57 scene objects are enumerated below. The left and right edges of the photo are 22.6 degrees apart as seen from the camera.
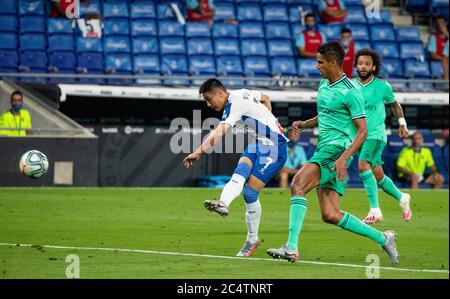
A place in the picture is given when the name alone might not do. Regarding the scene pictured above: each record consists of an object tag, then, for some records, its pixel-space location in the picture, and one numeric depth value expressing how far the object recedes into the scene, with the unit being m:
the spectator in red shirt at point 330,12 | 29.19
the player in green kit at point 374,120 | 14.96
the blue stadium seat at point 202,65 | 26.48
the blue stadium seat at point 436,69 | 29.25
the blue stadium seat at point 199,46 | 26.83
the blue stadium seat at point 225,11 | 28.28
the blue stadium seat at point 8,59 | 24.55
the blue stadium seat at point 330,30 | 28.64
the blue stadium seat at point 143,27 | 26.80
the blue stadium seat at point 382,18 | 30.00
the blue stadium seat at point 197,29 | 27.15
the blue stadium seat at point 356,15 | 29.95
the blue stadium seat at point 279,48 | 27.77
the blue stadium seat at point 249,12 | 28.51
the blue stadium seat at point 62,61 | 25.03
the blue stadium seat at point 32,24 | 25.53
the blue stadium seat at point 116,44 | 26.00
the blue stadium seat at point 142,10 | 27.17
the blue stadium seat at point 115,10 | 26.77
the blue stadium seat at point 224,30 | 27.56
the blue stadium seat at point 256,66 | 27.23
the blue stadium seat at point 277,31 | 28.30
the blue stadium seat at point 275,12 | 28.72
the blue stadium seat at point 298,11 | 28.95
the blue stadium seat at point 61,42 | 25.38
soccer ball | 15.09
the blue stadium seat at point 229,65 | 26.86
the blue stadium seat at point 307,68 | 27.34
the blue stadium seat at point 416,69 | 29.05
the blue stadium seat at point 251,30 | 27.97
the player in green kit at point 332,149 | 10.86
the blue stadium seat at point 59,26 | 25.70
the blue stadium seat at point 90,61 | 25.30
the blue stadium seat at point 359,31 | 29.28
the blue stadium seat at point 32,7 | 25.91
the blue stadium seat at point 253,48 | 27.61
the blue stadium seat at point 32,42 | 25.11
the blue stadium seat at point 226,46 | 27.20
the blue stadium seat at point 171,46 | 26.64
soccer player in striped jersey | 12.04
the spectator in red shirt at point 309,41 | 27.47
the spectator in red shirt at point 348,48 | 25.49
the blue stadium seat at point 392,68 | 28.73
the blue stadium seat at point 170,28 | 27.00
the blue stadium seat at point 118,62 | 25.67
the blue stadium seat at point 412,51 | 29.66
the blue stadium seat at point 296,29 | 28.36
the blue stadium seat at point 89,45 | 25.58
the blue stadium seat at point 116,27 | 26.45
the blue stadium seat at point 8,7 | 25.70
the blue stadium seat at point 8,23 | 25.30
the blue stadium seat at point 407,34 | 30.12
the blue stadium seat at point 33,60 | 24.78
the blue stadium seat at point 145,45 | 26.41
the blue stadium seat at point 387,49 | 29.31
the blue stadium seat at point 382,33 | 29.66
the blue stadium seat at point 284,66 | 27.36
